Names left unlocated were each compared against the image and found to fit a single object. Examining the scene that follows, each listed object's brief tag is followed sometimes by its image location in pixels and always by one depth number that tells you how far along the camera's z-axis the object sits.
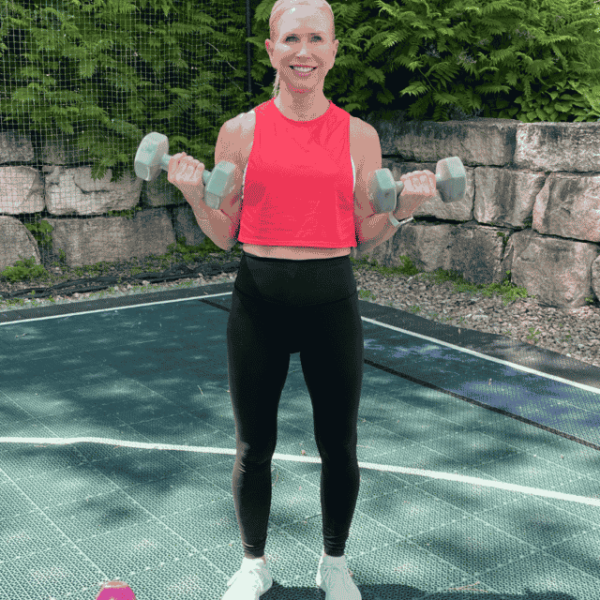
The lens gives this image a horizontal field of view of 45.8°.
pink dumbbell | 2.09
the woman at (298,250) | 2.21
